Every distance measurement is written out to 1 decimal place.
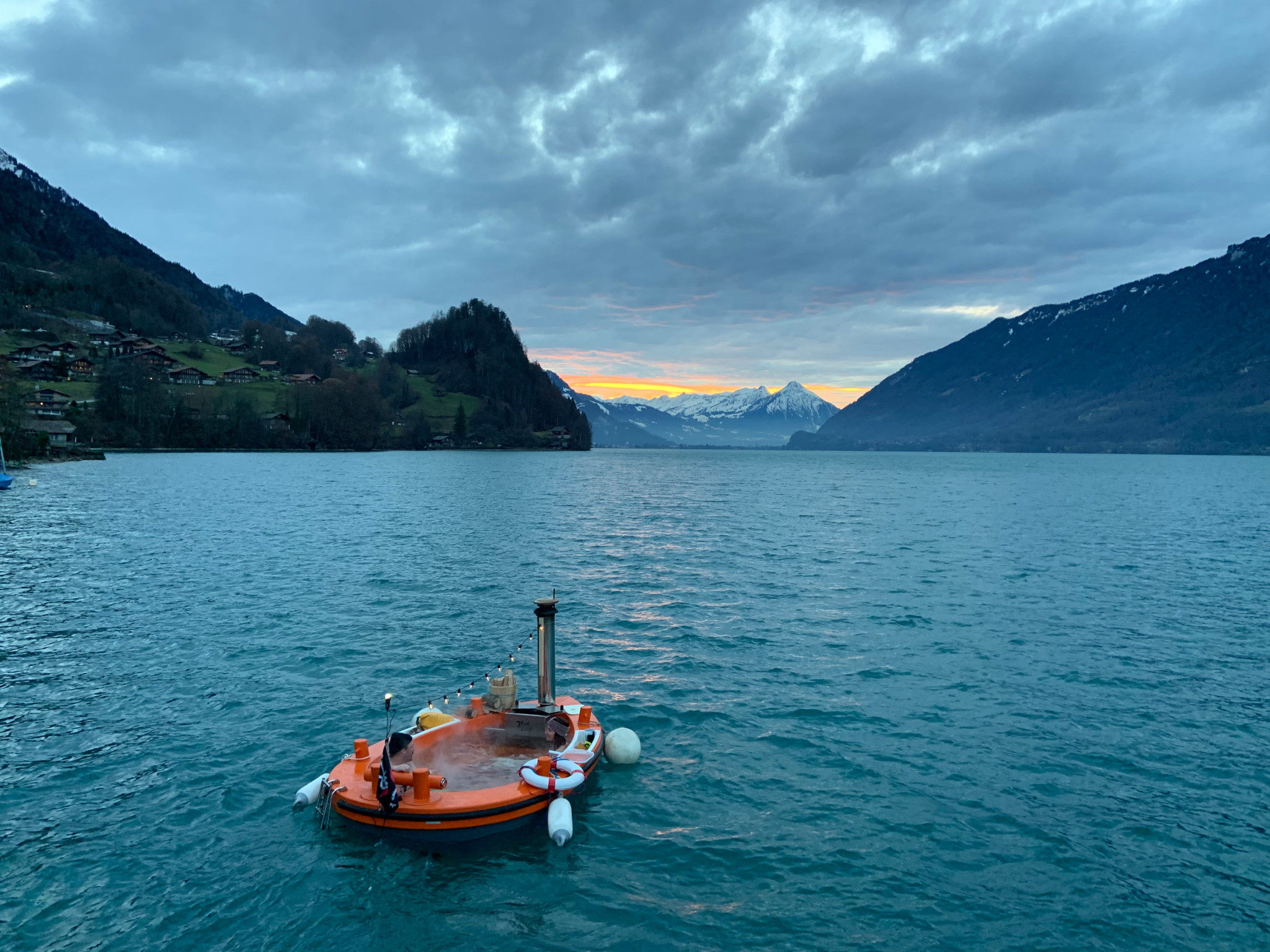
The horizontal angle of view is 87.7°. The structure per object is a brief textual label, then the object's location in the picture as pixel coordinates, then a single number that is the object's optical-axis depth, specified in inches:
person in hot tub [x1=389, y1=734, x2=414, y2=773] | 673.6
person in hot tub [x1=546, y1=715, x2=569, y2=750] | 784.3
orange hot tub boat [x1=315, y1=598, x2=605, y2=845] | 618.5
